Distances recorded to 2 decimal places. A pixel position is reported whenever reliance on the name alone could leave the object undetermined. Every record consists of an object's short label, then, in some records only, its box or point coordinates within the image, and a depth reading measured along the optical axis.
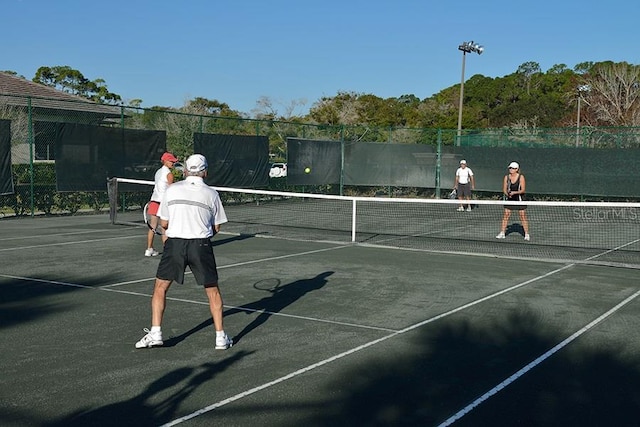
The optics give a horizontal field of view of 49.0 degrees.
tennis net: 14.34
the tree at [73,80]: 62.12
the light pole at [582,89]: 53.80
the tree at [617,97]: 46.19
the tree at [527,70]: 84.50
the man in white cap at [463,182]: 23.22
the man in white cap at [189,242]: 6.51
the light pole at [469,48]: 42.59
